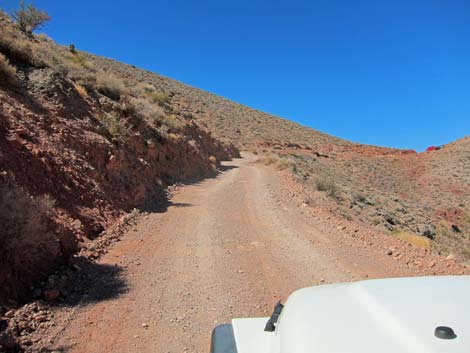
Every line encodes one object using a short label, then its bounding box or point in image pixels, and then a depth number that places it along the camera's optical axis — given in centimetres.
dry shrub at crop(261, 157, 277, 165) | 2862
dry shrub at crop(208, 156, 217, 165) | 2464
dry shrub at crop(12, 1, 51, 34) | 1995
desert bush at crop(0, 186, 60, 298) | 563
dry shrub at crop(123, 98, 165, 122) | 1652
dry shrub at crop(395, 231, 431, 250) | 1213
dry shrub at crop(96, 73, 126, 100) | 1694
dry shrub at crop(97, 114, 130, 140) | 1335
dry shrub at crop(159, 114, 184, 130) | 2069
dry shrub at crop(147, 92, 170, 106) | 2622
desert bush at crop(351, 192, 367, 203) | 2159
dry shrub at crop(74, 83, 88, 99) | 1407
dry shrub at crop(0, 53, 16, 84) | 1077
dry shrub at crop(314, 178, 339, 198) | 1948
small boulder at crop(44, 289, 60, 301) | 564
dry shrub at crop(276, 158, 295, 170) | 2543
